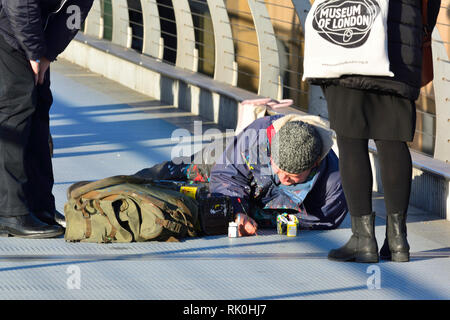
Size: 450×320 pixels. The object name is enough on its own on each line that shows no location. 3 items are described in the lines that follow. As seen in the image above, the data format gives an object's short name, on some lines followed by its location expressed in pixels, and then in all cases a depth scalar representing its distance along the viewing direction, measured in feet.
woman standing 31.65
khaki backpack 35.22
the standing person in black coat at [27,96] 34.04
